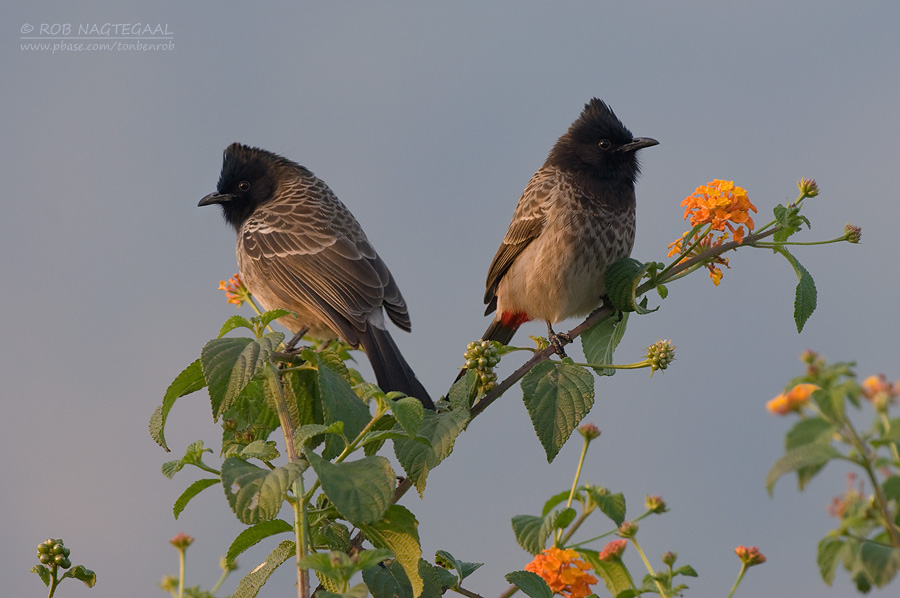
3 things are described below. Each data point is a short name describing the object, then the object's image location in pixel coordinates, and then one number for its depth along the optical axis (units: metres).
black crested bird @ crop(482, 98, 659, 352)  10.52
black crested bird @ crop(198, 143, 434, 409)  9.95
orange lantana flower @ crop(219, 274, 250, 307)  8.08
